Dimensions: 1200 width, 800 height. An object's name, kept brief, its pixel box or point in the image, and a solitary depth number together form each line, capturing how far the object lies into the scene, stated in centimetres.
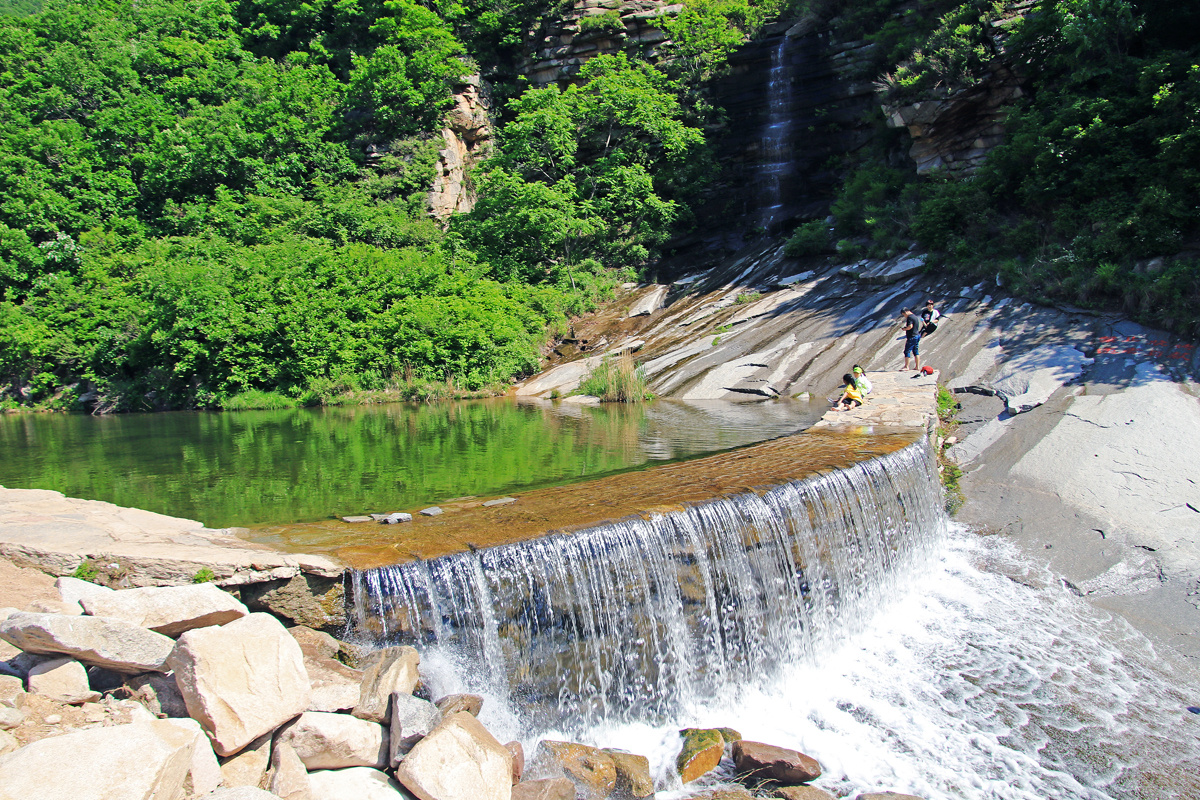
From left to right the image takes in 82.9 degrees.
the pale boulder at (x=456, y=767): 386
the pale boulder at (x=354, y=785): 373
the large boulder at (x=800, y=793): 482
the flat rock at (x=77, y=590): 404
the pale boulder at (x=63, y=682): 349
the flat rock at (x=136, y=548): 464
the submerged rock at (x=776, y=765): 504
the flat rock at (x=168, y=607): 396
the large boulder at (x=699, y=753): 504
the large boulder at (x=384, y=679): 428
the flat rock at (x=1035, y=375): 1188
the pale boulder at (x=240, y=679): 359
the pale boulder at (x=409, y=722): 405
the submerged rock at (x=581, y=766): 462
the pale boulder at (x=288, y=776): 361
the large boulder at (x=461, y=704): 470
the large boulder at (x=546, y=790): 427
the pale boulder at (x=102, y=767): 285
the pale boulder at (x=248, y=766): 353
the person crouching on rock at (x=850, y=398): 1212
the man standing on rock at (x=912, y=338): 1446
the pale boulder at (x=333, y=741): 387
